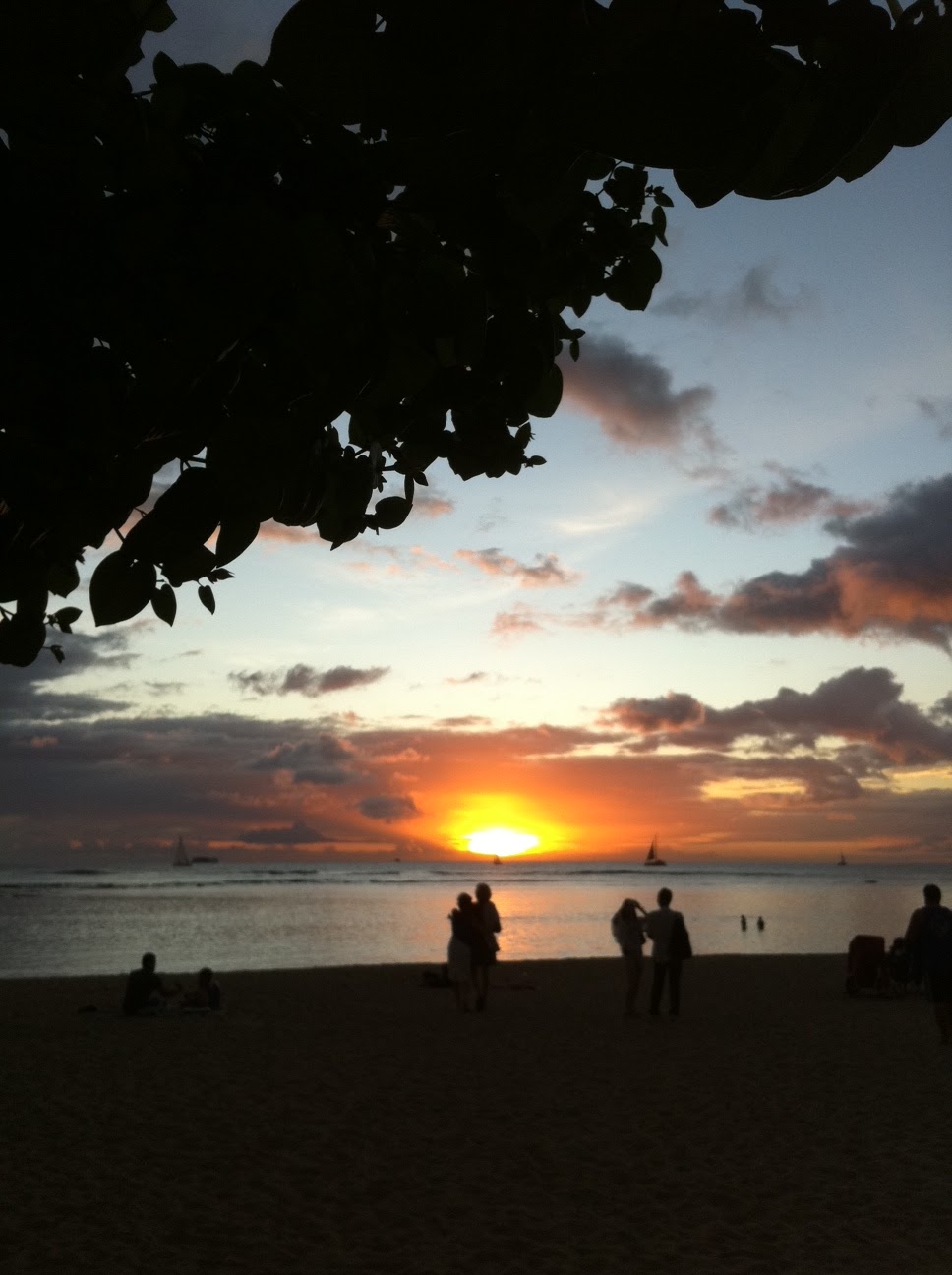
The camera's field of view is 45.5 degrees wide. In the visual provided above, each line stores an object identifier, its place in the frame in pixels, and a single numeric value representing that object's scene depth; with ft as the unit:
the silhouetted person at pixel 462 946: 54.75
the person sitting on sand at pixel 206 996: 57.21
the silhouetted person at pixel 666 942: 51.39
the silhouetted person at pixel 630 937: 53.42
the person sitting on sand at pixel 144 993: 56.34
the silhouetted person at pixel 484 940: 55.01
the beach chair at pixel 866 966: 66.08
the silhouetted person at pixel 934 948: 44.19
